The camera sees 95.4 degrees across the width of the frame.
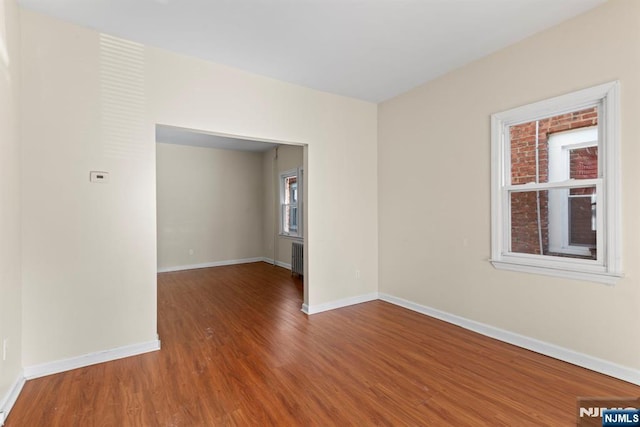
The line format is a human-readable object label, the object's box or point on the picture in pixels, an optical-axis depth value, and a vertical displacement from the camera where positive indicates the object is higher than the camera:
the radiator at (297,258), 6.02 -0.99
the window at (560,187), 2.35 +0.22
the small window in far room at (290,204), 6.56 +0.17
